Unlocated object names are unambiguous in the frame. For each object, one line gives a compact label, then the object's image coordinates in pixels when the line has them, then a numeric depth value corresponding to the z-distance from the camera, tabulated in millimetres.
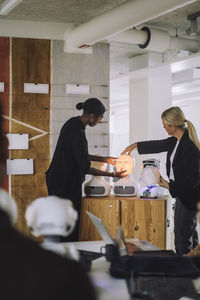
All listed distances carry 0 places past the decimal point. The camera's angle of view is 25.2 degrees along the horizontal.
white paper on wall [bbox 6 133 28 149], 5348
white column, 7363
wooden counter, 4477
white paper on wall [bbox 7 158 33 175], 5363
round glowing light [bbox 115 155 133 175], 4625
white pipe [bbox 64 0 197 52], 4027
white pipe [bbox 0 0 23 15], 4526
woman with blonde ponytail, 4008
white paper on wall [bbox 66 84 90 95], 5587
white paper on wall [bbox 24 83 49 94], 5410
